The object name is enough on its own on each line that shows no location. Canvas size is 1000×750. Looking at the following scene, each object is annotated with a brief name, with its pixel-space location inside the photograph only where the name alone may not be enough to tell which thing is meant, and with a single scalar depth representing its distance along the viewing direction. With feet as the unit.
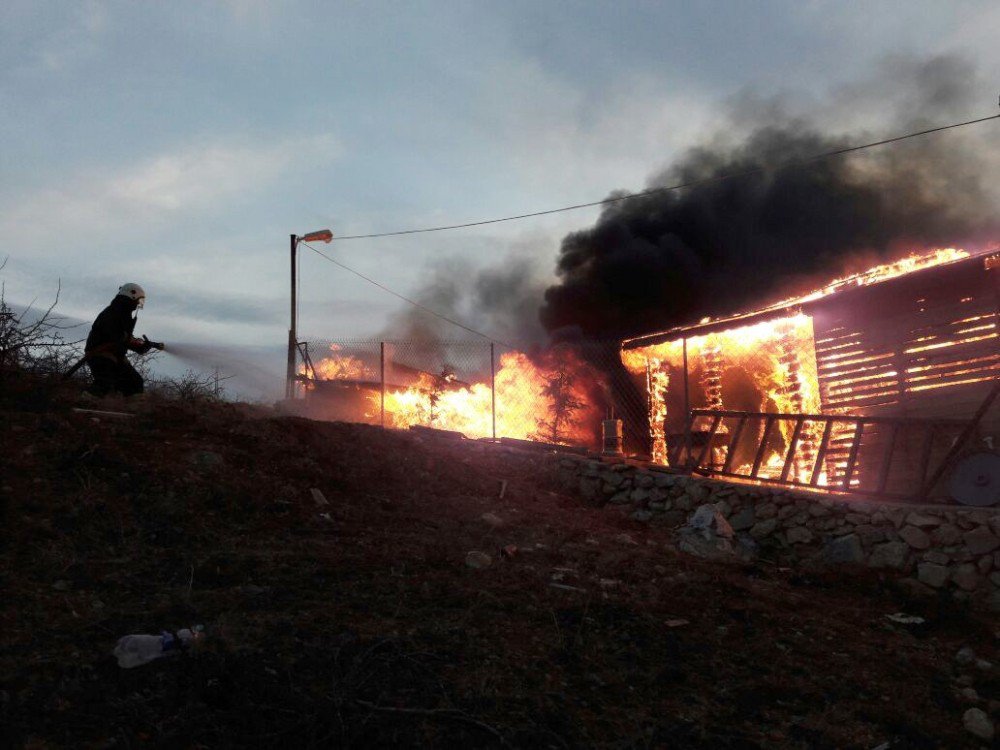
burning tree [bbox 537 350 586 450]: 52.65
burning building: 33.78
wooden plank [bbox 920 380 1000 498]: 28.37
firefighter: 31.99
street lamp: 50.98
